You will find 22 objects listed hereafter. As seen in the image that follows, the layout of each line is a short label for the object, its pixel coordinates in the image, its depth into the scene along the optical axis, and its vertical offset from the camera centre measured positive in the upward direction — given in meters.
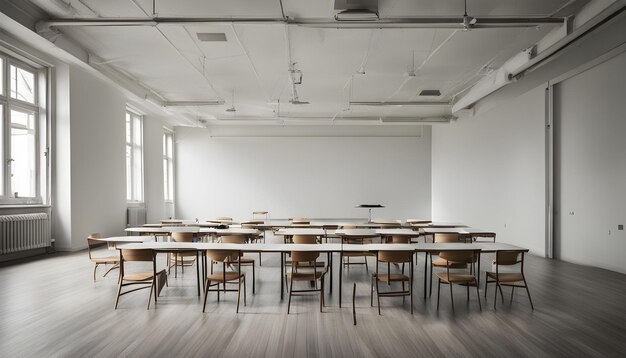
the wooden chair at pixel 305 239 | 6.07 -0.99
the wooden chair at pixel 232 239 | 6.06 -0.98
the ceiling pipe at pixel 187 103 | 11.02 +2.08
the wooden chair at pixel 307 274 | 4.61 -1.19
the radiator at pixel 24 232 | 7.13 -1.07
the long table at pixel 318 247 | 4.82 -0.92
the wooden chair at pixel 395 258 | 4.64 -0.98
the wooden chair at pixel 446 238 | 6.37 -1.02
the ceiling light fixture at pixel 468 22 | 5.59 +2.18
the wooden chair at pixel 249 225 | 8.57 -1.09
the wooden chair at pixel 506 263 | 4.71 -1.05
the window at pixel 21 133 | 7.43 +0.87
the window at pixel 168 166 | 15.91 +0.39
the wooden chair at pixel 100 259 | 5.80 -1.23
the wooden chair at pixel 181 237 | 6.43 -1.00
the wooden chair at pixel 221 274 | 4.58 -1.19
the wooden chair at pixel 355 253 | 4.98 -1.06
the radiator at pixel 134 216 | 11.24 -1.17
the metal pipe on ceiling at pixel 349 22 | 5.73 +2.26
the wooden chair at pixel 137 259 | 4.72 -1.01
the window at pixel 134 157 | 12.50 +0.60
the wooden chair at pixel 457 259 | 4.68 -1.00
